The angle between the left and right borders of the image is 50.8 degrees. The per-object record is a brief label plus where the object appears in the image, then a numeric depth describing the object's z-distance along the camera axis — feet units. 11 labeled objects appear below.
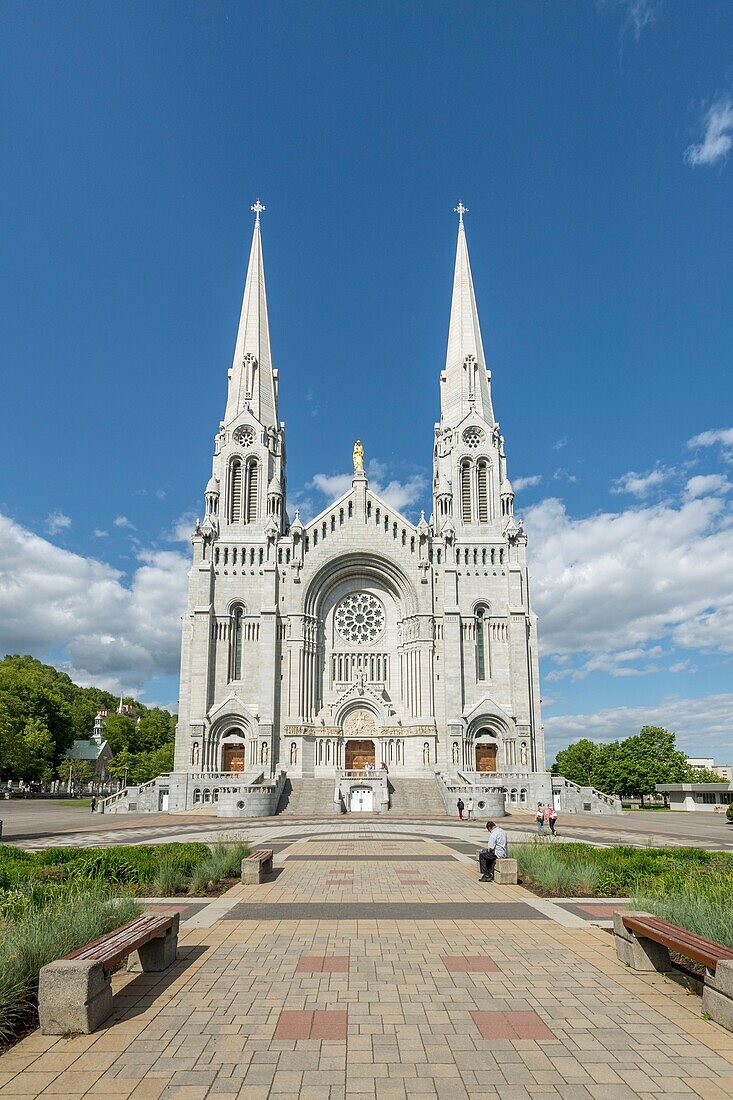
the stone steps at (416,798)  140.73
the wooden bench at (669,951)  22.85
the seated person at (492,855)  50.49
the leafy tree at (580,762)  272.60
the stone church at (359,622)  166.81
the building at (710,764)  492.00
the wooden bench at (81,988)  22.16
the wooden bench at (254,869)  49.62
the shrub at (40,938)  22.75
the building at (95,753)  330.54
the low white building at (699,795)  212.02
